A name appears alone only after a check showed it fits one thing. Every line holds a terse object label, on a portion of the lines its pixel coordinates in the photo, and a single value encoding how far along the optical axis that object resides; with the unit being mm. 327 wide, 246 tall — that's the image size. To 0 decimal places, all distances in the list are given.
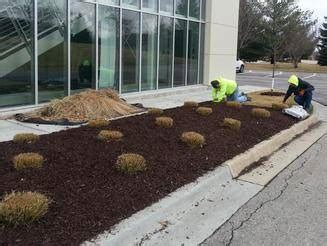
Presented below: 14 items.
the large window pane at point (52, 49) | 10883
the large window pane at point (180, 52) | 16812
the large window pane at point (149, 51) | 14836
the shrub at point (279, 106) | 12817
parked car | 41153
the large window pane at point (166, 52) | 15844
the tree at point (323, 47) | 64250
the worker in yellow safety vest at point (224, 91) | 12905
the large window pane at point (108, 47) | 12867
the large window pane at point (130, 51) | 13852
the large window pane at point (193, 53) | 17797
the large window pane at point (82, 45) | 11781
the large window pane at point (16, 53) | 10133
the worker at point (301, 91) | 12848
